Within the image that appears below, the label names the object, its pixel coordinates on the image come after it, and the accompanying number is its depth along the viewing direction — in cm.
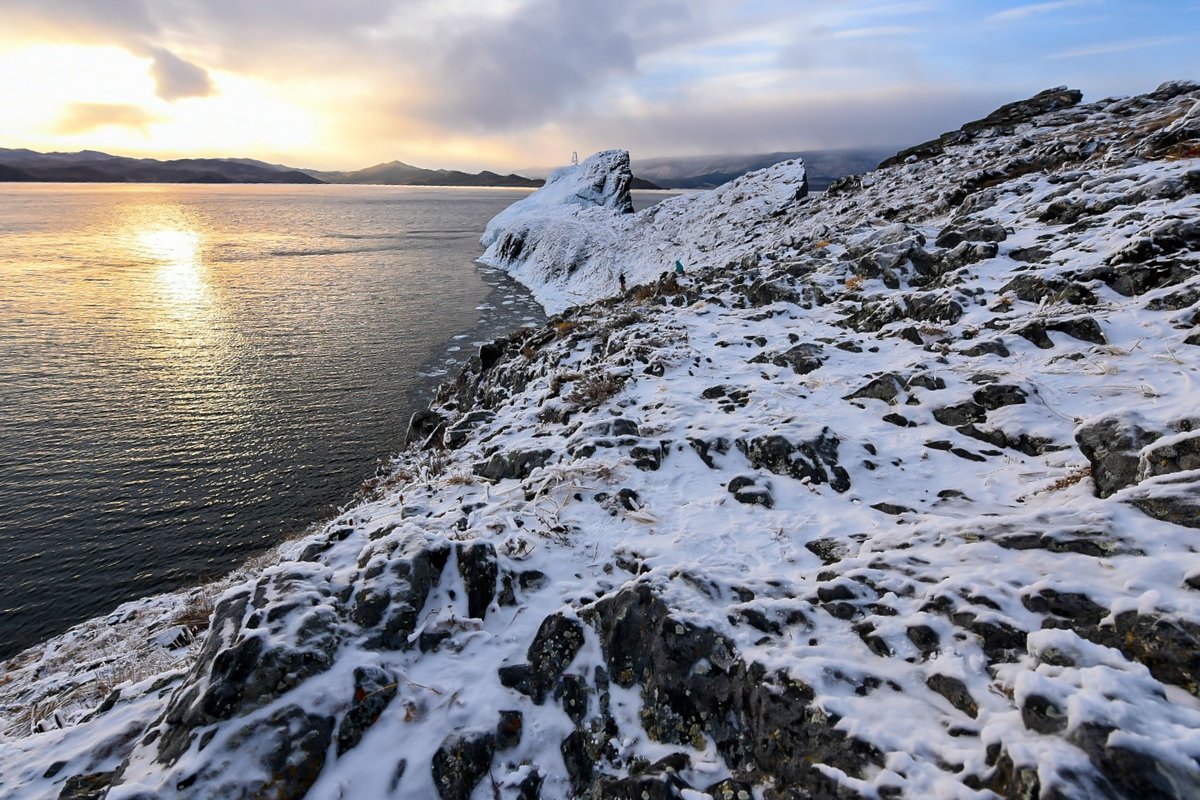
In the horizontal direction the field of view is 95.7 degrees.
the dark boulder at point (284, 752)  437
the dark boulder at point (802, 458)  816
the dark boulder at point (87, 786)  452
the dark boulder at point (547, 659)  537
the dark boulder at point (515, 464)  1014
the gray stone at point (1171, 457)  538
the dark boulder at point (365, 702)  480
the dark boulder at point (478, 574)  632
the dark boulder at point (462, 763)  456
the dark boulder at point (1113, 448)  585
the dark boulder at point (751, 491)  782
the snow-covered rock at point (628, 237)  4644
